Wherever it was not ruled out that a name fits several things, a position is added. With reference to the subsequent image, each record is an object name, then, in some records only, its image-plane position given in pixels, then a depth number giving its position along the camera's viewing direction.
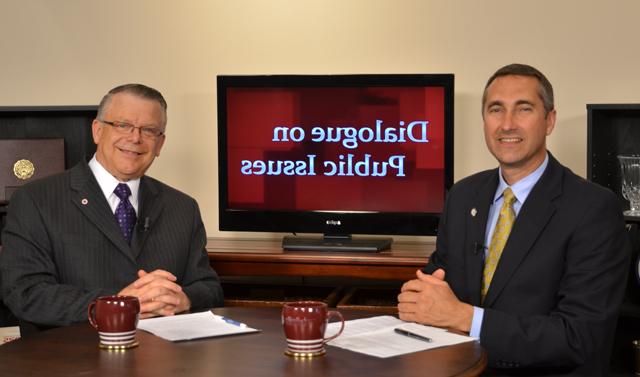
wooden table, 1.90
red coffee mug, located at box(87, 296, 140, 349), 2.10
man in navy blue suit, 2.40
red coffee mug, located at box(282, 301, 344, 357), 2.00
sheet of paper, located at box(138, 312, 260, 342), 2.24
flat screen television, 3.99
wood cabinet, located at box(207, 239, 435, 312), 3.80
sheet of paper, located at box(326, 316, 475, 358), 2.10
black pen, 2.20
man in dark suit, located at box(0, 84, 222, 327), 2.69
